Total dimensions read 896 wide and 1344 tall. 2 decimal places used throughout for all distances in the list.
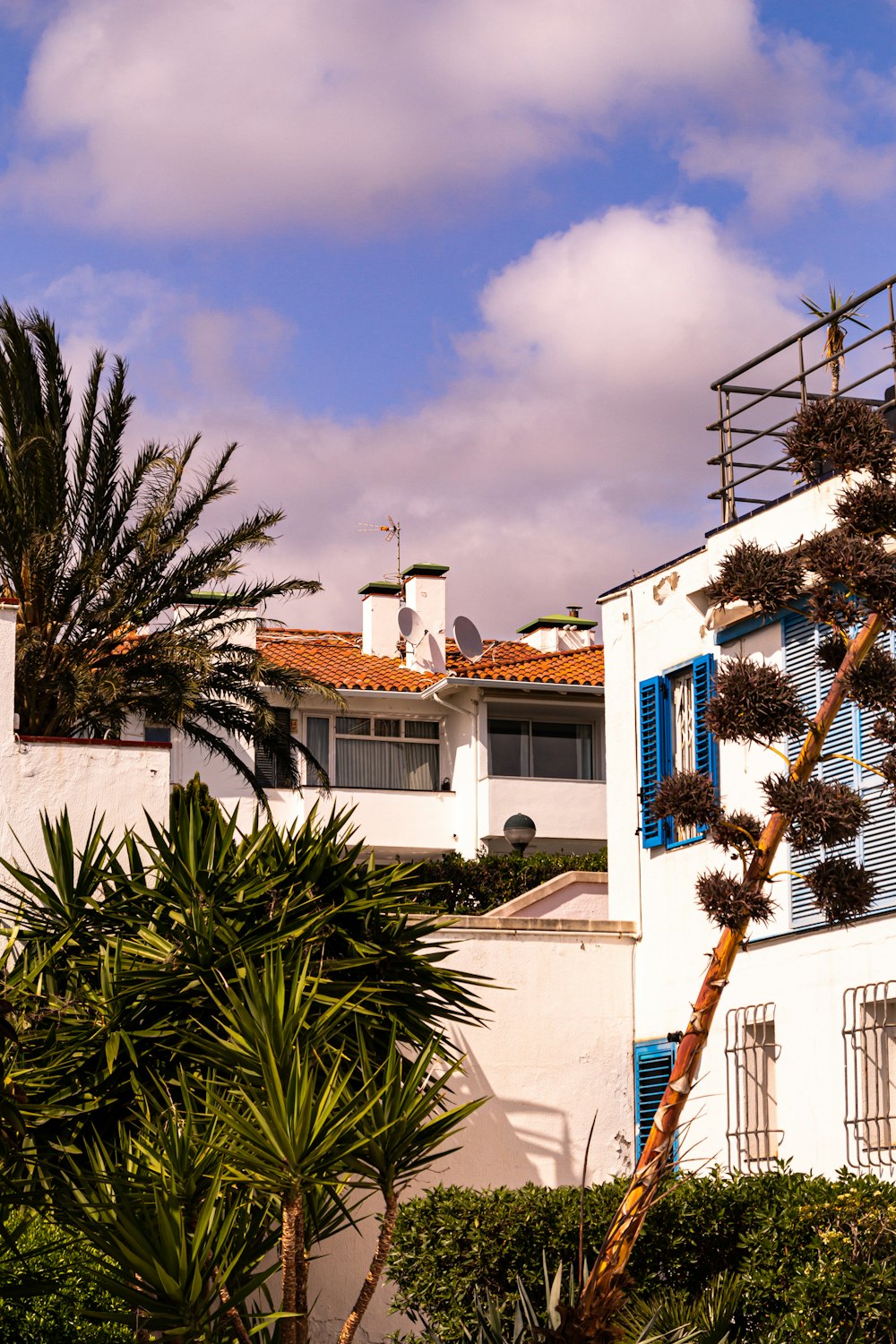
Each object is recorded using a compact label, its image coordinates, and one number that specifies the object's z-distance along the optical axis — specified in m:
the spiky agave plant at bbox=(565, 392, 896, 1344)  8.51
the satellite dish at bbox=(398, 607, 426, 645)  33.69
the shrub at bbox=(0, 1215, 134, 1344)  11.14
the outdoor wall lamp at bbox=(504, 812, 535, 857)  27.88
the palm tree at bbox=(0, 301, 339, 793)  18.69
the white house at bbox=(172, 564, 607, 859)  32.03
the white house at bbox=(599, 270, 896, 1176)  13.58
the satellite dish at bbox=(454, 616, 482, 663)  31.20
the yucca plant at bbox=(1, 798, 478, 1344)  8.37
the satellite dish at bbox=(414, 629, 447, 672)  33.56
